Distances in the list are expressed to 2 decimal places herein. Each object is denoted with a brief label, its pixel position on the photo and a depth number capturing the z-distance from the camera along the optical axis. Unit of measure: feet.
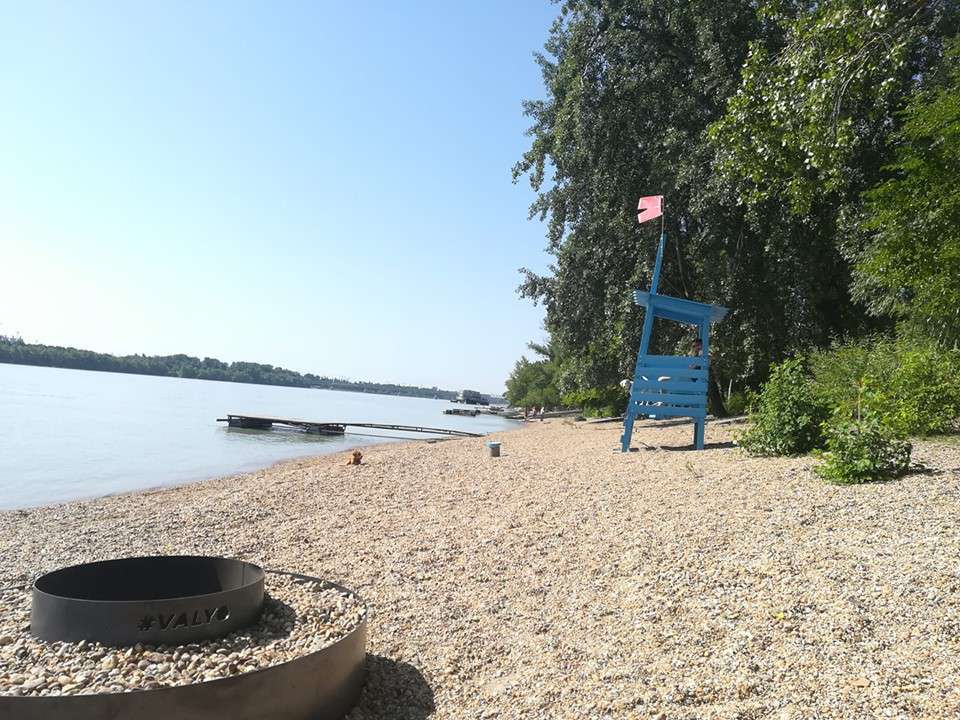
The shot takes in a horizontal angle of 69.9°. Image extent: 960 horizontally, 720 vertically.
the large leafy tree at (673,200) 48.24
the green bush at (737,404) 63.31
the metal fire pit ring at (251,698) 9.04
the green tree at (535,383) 192.13
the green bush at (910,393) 26.53
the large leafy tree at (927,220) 27.73
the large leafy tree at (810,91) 24.08
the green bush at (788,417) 27.20
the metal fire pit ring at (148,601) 11.12
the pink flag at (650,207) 38.81
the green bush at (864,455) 20.66
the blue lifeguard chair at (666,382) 37.27
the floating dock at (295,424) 126.62
